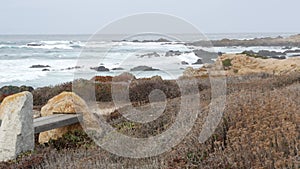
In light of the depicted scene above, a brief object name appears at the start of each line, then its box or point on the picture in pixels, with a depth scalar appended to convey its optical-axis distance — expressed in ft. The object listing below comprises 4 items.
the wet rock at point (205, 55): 105.34
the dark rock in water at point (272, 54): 163.04
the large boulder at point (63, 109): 29.50
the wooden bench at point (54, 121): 26.27
